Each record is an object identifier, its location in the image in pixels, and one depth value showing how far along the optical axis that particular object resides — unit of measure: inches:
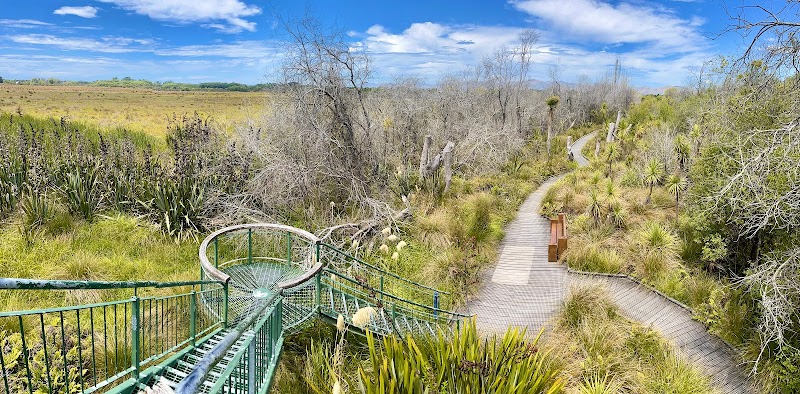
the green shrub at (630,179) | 654.5
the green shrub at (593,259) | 401.1
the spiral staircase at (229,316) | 118.7
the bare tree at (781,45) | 213.8
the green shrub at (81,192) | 421.7
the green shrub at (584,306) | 310.3
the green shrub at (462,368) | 168.9
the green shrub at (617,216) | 486.6
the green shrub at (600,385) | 221.8
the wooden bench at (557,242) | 427.5
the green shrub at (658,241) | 409.4
